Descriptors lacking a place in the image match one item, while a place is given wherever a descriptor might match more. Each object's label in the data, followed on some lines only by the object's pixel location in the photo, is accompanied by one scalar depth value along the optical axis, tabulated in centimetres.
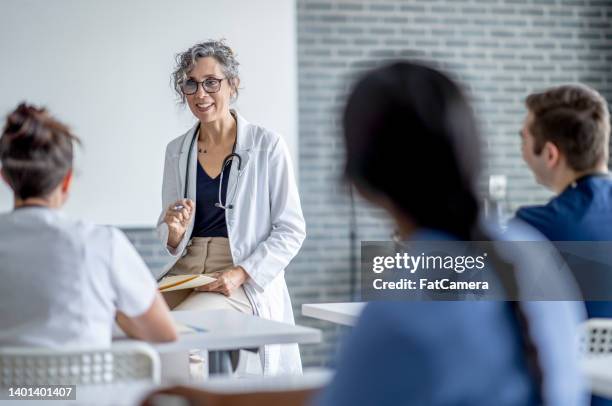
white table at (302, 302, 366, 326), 289
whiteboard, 532
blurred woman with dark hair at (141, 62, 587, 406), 110
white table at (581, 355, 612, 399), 195
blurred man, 254
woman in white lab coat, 358
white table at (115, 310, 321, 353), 237
